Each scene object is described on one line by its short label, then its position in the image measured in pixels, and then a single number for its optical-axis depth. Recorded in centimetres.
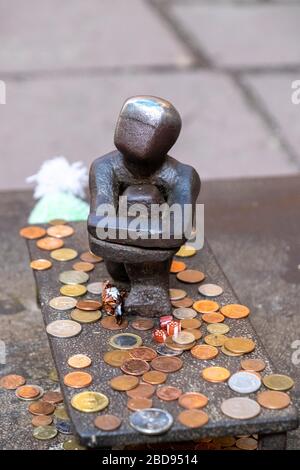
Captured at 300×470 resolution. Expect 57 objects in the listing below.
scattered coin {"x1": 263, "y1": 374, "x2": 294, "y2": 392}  85
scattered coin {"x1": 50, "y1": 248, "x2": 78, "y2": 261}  103
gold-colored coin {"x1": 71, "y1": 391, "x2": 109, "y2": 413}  82
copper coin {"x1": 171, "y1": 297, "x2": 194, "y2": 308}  96
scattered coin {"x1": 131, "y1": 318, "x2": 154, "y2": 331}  92
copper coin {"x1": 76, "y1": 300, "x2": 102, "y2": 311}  94
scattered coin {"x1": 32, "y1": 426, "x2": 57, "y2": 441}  90
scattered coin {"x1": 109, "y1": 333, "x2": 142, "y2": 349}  89
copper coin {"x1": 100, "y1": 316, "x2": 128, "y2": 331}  92
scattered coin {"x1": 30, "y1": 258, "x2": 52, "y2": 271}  100
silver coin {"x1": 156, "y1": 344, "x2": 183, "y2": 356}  89
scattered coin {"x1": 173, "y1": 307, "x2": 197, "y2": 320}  94
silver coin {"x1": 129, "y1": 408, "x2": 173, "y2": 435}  80
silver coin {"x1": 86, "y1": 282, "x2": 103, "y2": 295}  97
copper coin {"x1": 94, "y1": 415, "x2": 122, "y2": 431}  80
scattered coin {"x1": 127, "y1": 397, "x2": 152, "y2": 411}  82
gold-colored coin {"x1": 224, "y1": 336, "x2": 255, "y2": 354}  89
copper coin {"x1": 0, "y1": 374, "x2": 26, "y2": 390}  97
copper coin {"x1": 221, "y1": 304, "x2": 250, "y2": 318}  94
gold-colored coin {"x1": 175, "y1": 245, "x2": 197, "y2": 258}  104
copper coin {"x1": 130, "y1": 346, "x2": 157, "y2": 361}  88
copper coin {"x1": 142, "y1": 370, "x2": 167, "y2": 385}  85
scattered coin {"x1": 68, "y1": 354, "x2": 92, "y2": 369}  87
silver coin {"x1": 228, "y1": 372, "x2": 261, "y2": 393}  84
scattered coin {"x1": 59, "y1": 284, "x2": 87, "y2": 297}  96
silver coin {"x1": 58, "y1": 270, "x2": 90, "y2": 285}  98
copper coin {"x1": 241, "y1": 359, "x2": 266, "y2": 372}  87
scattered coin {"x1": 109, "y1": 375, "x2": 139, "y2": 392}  84
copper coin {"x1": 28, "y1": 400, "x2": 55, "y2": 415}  93
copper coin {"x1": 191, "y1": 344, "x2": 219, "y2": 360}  88
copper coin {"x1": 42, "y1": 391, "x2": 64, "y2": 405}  94
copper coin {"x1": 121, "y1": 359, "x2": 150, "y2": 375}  86
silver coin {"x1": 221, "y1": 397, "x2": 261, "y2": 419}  81
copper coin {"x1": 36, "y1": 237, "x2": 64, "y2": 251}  104
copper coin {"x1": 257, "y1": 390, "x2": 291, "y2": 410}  83
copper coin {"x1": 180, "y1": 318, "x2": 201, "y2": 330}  92
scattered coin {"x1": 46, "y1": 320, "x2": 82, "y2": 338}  91
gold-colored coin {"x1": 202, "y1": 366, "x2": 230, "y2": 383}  85
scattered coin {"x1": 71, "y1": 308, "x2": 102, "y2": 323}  92
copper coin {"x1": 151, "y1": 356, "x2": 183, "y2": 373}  87
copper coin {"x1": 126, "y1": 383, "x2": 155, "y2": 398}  84
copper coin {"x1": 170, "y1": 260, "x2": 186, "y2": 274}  101
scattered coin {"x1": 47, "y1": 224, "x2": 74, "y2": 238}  107
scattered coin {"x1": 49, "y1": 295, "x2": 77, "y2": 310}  94
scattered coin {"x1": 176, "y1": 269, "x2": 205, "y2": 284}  99
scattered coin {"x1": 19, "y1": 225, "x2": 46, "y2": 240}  106
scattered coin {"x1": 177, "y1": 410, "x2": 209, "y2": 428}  81
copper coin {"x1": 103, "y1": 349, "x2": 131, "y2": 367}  87
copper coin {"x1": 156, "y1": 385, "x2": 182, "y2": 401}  84
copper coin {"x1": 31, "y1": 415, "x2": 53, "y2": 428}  92
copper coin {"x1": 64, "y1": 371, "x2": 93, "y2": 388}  85
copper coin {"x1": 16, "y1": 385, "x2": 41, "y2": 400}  95
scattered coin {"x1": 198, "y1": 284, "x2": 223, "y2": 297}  97
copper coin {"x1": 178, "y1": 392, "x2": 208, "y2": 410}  82
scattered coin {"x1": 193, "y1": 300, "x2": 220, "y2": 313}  94
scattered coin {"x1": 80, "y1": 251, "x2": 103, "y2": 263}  103
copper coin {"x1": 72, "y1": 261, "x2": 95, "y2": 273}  101
